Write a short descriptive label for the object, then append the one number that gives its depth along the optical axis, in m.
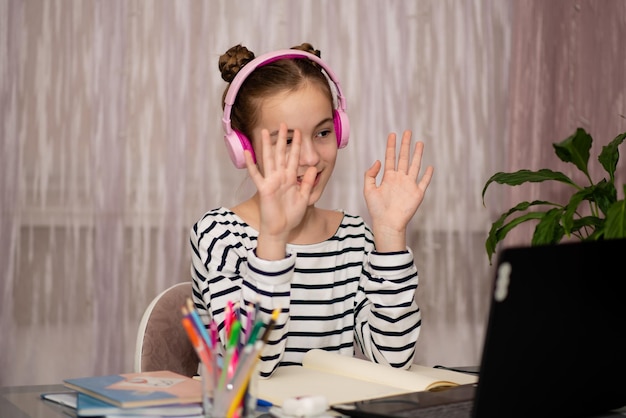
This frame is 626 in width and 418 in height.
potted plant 1.95
